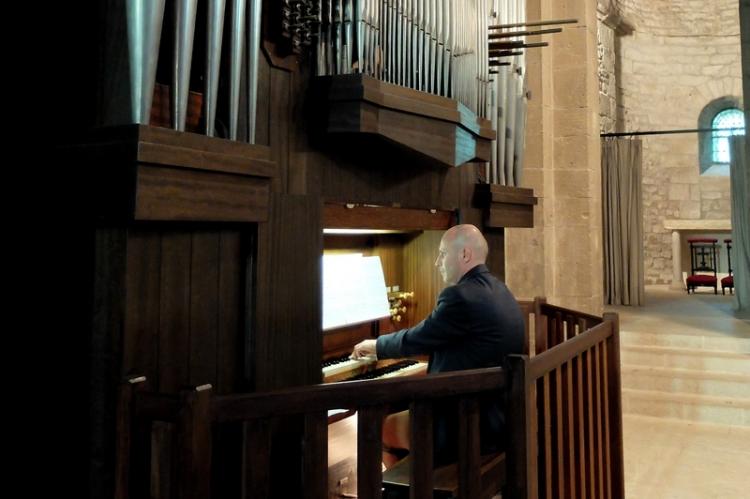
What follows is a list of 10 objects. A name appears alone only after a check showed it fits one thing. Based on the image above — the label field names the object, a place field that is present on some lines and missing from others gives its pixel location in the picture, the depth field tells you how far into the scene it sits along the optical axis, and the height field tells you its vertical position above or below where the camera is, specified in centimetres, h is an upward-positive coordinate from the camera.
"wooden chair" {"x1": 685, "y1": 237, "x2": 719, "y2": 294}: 1062 +46
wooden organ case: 166 +27
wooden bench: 218 -70
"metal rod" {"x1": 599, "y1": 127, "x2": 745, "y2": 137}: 978 +241
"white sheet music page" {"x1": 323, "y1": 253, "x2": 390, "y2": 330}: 297 -3
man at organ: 244 -22
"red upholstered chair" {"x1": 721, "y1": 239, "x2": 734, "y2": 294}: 1029 +11
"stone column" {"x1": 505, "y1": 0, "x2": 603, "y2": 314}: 626 +117
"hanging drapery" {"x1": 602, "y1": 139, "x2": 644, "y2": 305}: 976 +103
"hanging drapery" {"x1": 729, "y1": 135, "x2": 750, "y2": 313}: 826 +80
